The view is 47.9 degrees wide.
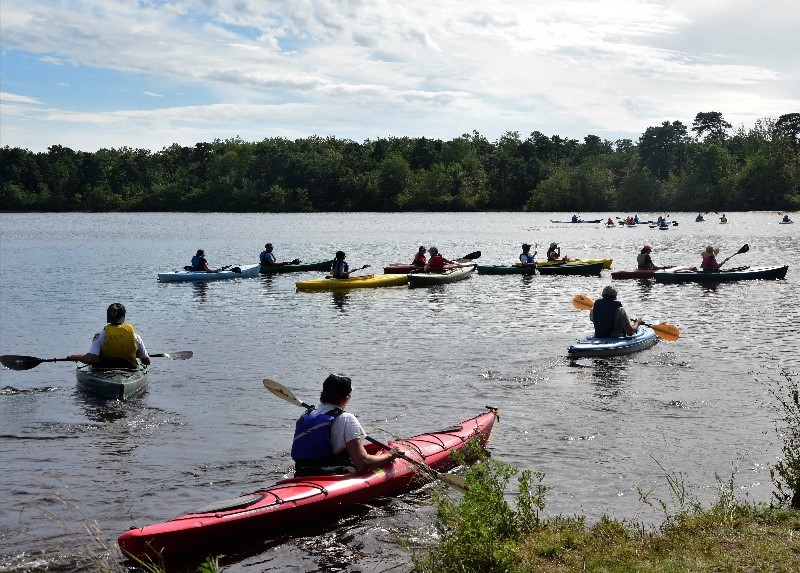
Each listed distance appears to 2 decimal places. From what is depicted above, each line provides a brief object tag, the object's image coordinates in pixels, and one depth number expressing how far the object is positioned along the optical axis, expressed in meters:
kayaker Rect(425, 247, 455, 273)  29.62
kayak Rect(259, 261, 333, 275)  33.38
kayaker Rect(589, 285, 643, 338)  16.34
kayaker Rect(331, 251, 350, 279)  28.03
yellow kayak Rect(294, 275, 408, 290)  27.89
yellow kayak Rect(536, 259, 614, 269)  31.80
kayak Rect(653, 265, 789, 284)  28.38
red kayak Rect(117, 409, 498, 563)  6.92
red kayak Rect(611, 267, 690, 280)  29.70
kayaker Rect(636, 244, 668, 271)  30.19
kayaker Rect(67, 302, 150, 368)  13.02
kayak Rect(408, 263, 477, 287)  28.91
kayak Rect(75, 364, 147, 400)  12.94
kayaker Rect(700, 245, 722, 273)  28.25
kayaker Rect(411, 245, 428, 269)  30.38
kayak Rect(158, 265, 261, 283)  31.75
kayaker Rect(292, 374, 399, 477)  8.09
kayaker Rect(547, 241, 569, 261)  32.28
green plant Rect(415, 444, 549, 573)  6.00
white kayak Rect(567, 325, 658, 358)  15.90
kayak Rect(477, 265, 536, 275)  31.61
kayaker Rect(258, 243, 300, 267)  33.28
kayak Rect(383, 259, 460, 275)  30.72
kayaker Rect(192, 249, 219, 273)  31.94
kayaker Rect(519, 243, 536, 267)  31.34
